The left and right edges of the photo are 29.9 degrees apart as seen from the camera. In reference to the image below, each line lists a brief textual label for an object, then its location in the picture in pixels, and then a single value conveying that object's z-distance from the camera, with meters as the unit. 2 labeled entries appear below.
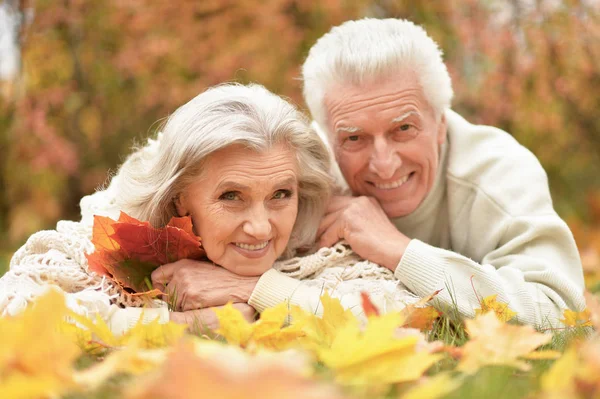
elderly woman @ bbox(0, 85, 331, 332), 1.08
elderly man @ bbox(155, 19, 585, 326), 1.13
